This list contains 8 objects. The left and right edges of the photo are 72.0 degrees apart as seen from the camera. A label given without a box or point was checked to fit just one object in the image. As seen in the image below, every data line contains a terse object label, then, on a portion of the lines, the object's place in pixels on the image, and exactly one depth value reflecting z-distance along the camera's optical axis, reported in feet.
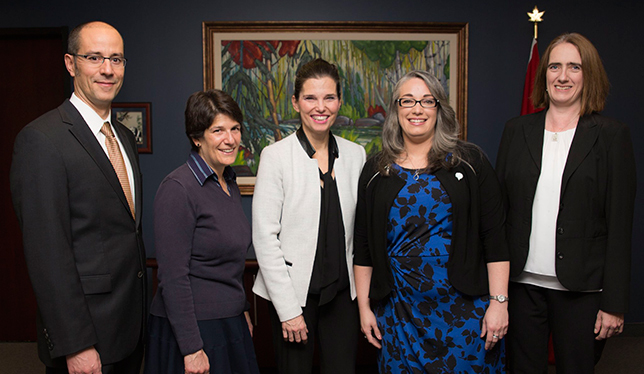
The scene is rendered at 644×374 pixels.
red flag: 11.28
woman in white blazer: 5.69
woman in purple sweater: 4.96
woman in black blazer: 5.82
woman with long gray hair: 5.50
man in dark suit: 4.46
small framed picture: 11.42
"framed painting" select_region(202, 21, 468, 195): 11.43
